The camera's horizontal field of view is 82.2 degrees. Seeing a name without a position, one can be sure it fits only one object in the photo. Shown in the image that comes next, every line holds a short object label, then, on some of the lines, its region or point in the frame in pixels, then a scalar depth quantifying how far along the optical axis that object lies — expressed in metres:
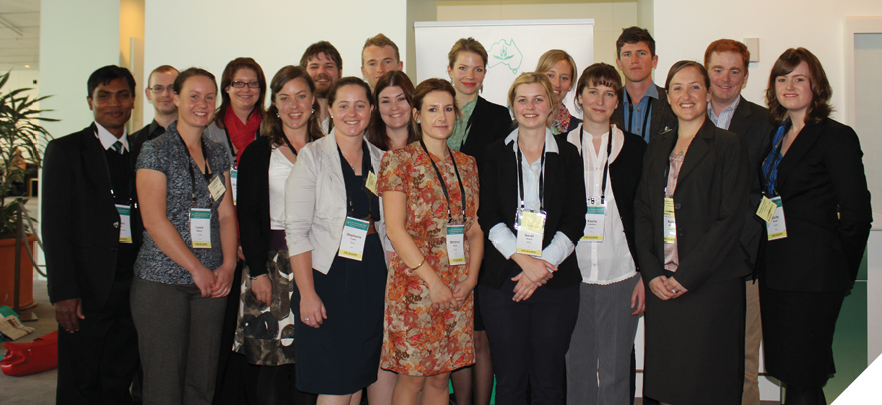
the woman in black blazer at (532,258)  2.21
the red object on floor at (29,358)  3.79
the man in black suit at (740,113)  2.82
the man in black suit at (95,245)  2.44
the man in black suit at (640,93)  2.87
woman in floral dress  2.09
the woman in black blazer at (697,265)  2.25
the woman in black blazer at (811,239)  2.39
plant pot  5.43
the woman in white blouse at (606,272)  2.40
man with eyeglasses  3.20
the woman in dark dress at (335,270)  2.12
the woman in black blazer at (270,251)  2.41
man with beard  3.16
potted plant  5.08
